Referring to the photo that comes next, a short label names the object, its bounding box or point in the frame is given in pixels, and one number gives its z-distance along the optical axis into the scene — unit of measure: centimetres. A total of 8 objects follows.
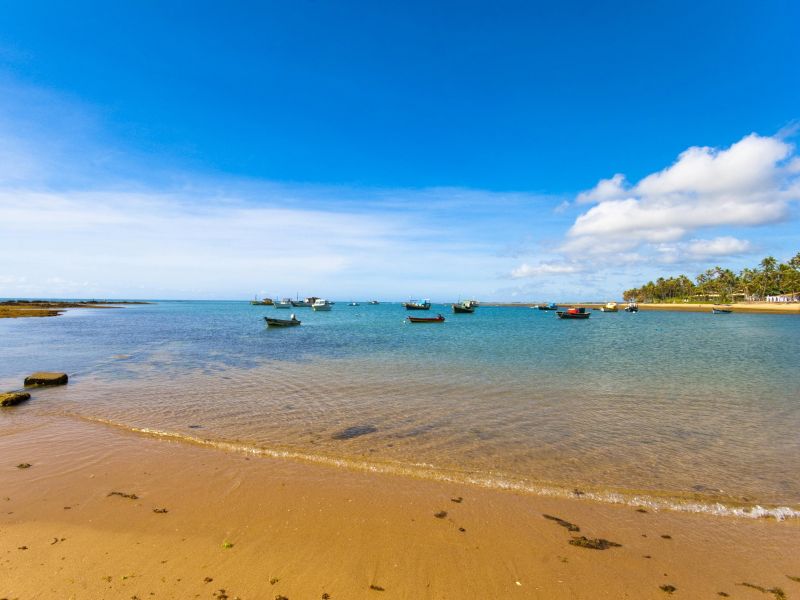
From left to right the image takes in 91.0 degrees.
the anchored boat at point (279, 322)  5829
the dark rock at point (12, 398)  1363
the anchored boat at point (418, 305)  9981
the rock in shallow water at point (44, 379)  1705
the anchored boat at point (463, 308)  11484
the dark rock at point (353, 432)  1109
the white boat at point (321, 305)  13154
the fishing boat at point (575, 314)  9544
